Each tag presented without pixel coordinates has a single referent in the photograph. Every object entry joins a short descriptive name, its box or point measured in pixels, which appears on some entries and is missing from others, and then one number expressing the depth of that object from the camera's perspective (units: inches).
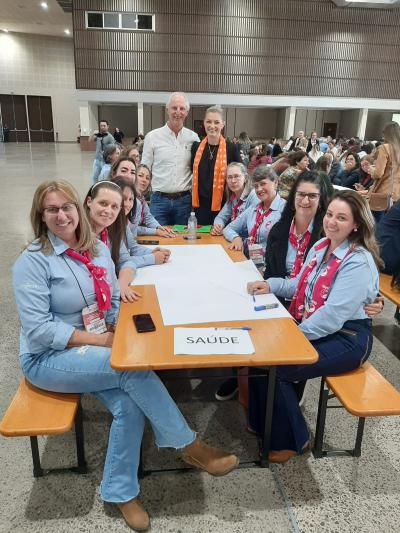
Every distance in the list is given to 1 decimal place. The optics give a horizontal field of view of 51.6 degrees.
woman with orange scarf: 144.2
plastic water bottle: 126.0
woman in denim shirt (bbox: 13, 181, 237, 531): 65.5
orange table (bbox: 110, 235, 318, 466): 59.3
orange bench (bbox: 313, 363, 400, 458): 66.6
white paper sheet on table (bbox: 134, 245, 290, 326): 73.7
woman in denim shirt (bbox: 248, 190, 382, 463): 74.1
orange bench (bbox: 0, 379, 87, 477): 60.1
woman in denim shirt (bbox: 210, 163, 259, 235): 133.3
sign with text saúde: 61.7
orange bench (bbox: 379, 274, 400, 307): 104.7
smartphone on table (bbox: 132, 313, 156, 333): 68.1
